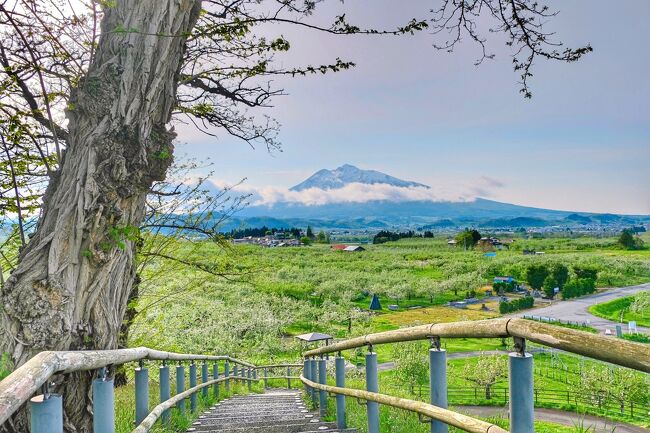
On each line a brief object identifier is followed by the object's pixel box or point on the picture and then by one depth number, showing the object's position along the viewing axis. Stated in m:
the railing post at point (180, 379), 5.35
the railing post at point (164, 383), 4.39
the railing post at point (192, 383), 5.80
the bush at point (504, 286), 83.40
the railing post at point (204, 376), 7.23
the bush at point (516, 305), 71.06
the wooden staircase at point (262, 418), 4.48
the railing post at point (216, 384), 8.19
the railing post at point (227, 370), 9.44
